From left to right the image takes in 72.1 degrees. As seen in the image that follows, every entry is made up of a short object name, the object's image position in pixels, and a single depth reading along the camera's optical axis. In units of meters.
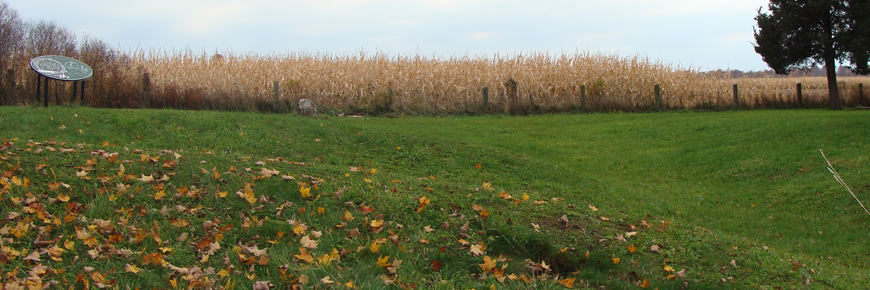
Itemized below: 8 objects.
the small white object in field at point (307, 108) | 18.98
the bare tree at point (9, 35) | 18.69
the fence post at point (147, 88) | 19.48
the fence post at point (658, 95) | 23.23
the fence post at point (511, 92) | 22.22
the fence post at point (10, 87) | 17.61
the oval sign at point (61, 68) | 14.85
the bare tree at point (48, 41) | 20.80
